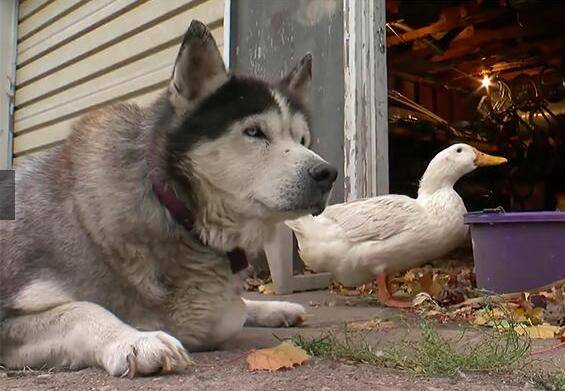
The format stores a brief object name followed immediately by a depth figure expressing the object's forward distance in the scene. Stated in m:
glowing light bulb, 7.79
